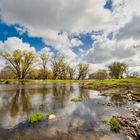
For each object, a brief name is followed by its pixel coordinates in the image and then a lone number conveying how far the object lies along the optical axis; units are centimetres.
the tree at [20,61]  5207
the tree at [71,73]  9153
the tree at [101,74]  10950
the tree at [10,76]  7864
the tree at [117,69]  7774
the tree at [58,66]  7849
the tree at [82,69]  9018
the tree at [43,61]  7098
